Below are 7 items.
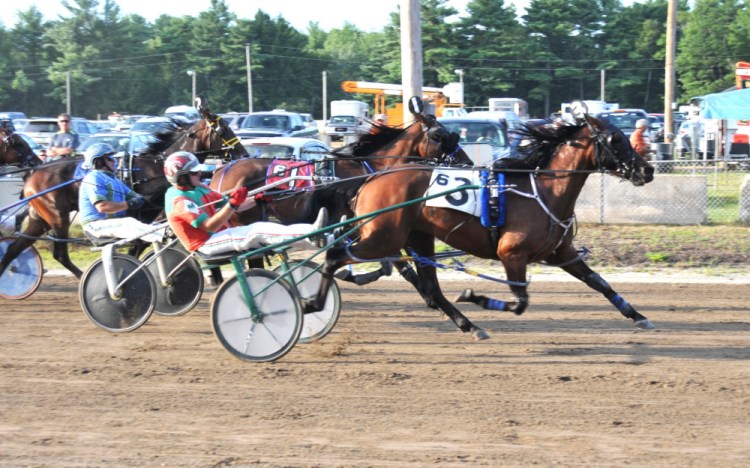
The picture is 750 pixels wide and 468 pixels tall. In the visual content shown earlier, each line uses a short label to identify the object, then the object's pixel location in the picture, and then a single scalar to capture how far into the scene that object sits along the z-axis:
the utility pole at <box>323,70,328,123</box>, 51.63
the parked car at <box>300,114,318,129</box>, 38.05
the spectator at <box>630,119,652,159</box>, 14.43
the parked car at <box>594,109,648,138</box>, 29.78
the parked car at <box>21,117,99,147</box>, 28.86
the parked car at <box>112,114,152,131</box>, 35.55
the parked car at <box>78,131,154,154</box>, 18.47
